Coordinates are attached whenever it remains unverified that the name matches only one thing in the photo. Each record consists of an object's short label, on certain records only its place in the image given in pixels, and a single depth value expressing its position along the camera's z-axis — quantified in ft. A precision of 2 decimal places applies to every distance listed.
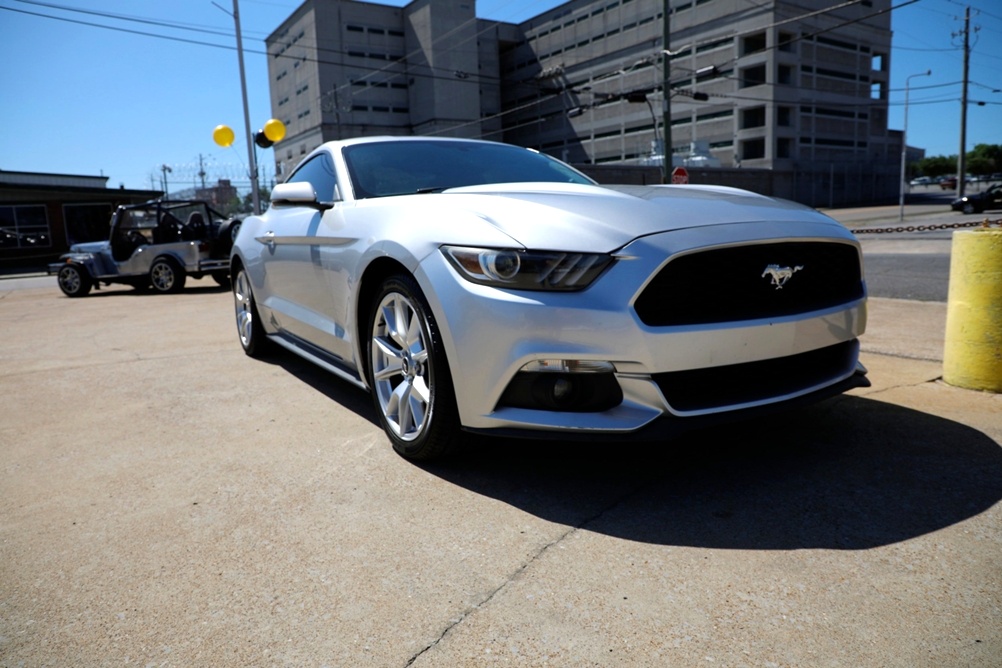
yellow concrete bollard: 12.37
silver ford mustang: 8.04
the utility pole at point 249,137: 76.48
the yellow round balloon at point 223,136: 71.00
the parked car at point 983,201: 111.65
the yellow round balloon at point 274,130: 66.33
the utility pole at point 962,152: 156.77
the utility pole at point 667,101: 70.18
